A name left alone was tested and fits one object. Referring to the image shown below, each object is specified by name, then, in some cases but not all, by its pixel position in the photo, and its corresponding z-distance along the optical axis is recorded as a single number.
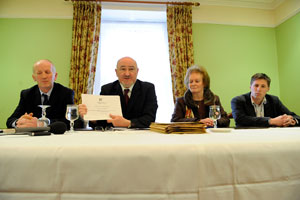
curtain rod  4.19
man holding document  2.03
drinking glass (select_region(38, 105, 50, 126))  1.24
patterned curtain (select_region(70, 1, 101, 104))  3.89
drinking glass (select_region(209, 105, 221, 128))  1.45
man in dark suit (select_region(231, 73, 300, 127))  2.47
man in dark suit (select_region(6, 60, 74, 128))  1.95
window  4.29
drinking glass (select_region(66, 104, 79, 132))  1.29
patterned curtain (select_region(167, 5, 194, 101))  4.14
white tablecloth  0.53
